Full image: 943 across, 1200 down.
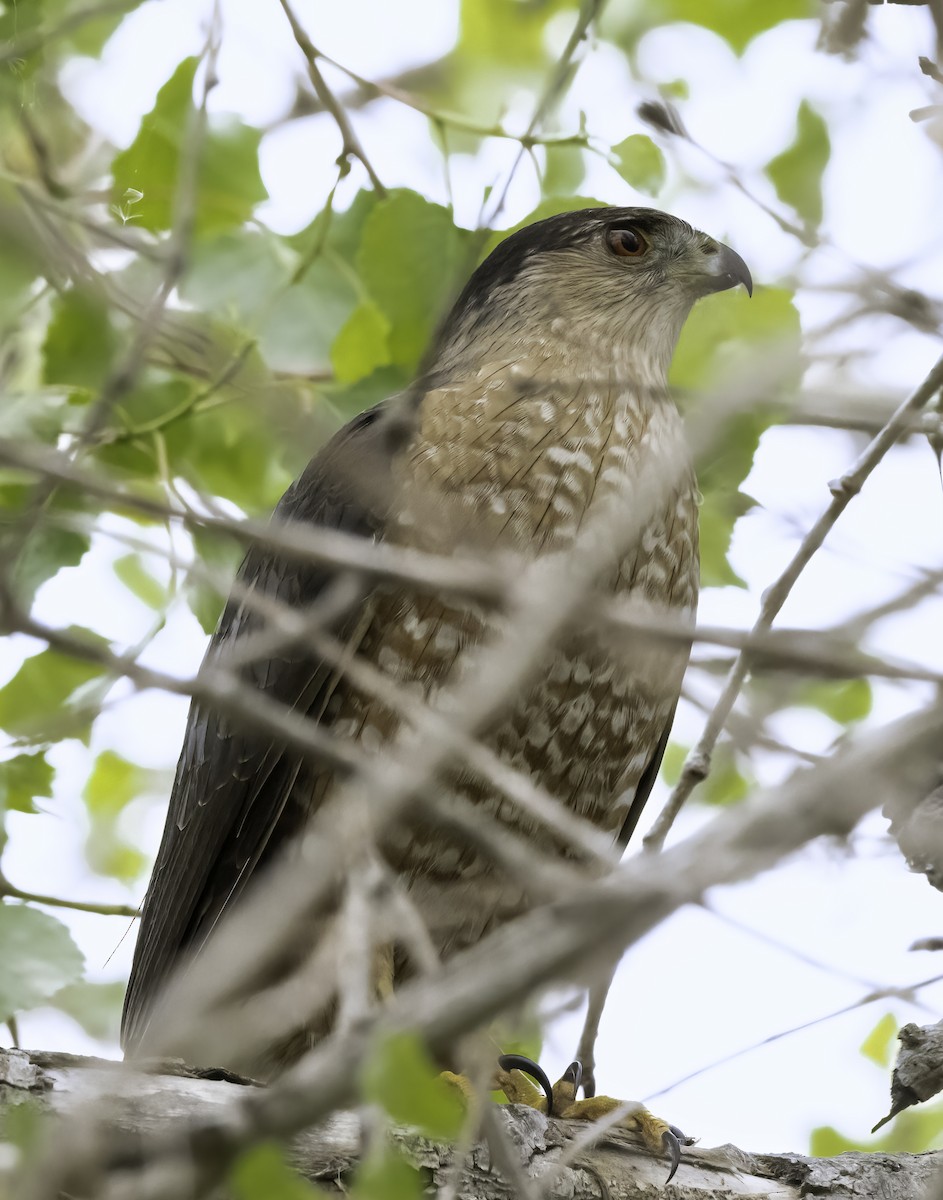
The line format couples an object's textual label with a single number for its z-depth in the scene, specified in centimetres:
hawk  681
